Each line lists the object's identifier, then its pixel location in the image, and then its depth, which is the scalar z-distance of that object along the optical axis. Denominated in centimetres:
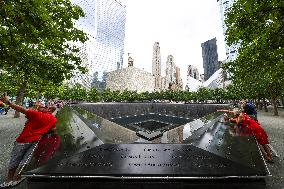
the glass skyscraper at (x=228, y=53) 15269
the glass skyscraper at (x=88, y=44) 18875
